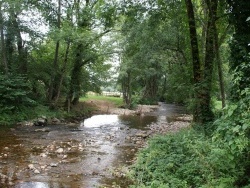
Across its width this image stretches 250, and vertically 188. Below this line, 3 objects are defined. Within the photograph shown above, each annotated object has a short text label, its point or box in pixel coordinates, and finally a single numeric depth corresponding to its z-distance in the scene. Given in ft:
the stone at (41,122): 54.76
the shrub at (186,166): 16.30
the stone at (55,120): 59.99
